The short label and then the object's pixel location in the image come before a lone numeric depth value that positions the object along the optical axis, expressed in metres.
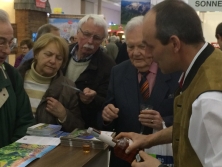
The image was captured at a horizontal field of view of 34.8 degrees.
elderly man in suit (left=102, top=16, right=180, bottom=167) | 2.43
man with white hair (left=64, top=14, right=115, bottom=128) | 2.98
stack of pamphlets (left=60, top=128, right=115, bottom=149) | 2.10
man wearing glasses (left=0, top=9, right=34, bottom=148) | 2.22
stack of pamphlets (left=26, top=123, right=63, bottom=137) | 2.27
